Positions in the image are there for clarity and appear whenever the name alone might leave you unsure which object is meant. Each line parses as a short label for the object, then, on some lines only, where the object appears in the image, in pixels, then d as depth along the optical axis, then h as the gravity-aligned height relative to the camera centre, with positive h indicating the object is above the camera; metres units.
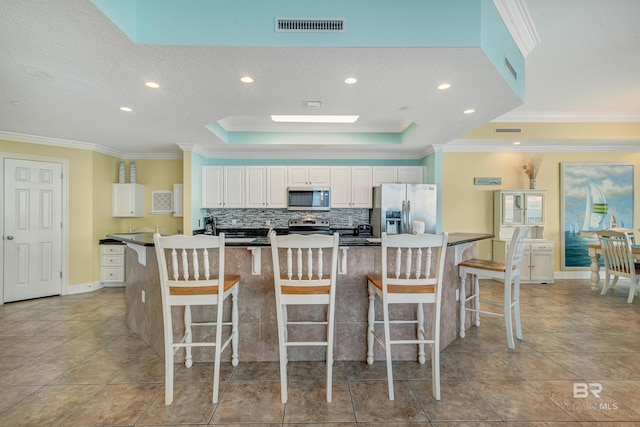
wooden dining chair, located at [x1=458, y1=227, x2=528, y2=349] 2.70 -0.56
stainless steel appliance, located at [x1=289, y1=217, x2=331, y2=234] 5.34 -0.22
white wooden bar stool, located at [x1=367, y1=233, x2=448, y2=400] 1.96 -0.52
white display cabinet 5.10 -0.24
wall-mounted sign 5.42 +0.61
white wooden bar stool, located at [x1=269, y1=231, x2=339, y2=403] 1.91 -0.51
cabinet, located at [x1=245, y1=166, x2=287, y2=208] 5.34 +0.49
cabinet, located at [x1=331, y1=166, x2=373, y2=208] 5.36 +0.44
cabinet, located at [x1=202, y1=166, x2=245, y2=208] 5.31 +0.51
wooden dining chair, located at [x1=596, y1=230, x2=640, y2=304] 4.05 -0.64
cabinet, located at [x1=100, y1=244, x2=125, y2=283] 4.96 -0.88
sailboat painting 5.34 +0.24
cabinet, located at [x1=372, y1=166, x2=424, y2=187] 5.39 +0.72
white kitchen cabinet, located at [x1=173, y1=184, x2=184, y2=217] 5.46 +0.28
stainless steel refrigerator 4.91 +0.15
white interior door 4.20 -0.24
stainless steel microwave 5.23 +0.29
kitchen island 2.49 -0.80
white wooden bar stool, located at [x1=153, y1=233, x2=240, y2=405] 1.94 -0.53
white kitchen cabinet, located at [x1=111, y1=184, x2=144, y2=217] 5.23 +0.25
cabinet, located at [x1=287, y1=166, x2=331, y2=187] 5.35 +0.71
